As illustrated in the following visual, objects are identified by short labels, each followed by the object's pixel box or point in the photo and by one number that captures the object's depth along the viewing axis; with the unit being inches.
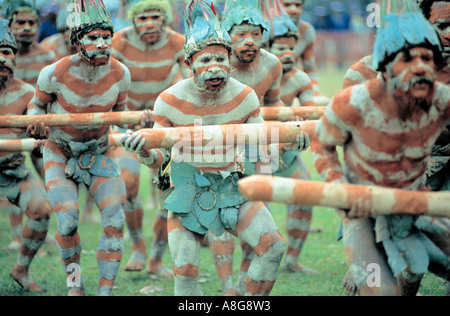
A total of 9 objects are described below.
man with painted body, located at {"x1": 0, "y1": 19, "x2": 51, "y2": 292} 514.6
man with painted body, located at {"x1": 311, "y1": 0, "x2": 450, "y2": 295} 312.5
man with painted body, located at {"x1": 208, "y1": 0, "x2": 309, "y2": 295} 479.8
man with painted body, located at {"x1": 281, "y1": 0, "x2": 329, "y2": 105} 649.0
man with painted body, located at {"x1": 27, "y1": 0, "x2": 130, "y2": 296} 454.9
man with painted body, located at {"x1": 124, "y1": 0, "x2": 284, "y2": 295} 386.3
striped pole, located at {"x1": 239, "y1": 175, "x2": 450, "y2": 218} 307.4
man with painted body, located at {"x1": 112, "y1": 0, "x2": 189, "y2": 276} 573.9
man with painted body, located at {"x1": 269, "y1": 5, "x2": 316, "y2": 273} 563.5
